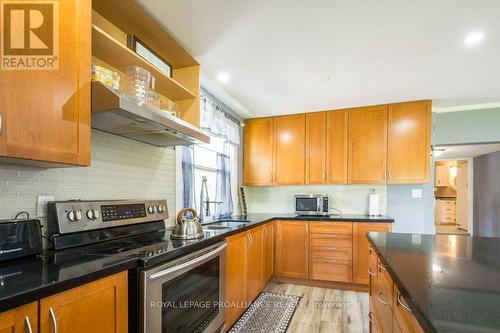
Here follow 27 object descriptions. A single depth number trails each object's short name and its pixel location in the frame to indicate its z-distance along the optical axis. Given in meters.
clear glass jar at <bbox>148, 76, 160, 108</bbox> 1.78
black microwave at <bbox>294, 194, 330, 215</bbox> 3.59
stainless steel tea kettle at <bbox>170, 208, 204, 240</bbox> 1.68
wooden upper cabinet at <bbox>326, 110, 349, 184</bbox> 3.53
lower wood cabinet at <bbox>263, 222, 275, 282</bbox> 3.08
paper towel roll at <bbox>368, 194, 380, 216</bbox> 3.49
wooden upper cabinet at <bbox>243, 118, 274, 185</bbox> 3.92
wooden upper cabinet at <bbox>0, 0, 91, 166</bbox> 0.97
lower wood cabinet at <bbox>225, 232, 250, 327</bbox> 2.10
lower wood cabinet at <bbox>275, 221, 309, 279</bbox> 3.34
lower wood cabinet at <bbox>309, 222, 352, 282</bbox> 3.18
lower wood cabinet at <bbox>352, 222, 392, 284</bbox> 3.10
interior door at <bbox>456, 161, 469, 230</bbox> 7.17
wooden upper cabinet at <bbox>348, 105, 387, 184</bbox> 3.38
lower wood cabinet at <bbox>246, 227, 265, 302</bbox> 2.55
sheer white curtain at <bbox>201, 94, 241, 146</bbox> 2.82
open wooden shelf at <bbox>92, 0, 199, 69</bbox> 1.54
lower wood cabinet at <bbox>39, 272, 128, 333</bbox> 0.84
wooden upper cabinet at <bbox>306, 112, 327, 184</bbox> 3.63
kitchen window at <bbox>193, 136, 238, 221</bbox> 2.91
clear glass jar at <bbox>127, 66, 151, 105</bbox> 1.66
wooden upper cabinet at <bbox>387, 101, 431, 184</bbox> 3.21
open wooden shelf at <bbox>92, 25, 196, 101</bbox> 1.44
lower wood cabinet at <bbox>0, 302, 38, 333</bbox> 0.73
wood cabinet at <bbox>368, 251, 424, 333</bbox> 0.94
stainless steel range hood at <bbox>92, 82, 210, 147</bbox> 1.26
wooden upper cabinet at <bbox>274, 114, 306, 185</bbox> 3.75
